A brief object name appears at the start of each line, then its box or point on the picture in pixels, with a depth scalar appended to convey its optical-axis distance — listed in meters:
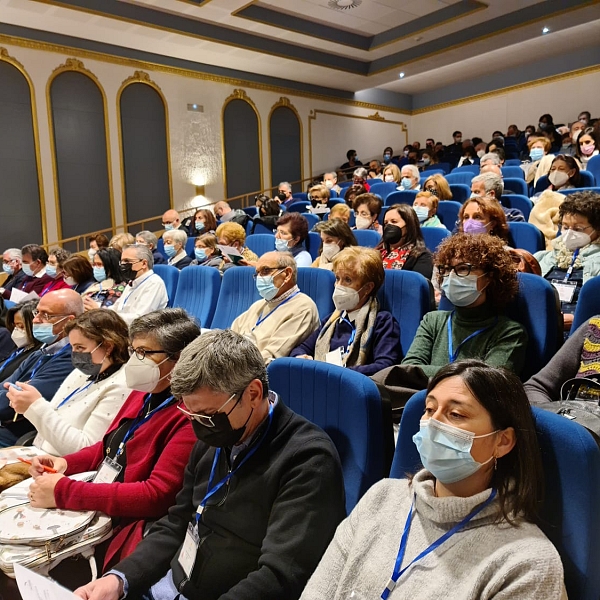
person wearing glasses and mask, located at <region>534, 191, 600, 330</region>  2.07
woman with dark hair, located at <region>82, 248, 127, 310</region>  3.81
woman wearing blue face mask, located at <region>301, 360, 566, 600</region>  0.80
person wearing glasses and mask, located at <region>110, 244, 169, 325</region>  3.30
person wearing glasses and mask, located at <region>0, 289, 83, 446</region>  2.06
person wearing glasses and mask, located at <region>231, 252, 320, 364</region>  2.21
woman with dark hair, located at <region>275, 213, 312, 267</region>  3.58
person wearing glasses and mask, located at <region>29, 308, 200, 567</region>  1.29
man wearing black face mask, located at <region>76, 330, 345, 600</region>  1.00
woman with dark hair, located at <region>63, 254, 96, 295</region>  4.06
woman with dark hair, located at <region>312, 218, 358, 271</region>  2.90
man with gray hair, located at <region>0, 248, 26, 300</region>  5.23
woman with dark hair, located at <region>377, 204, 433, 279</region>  2.66
